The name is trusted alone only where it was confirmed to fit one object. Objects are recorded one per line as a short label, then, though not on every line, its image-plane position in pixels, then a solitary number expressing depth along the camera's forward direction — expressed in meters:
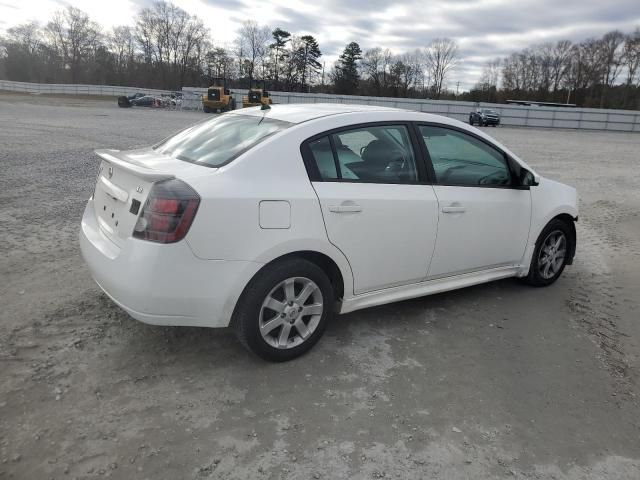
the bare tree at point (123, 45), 97.69
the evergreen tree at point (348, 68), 87.88
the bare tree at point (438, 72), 98.06
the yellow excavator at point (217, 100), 40.03
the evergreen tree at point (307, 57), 88.56
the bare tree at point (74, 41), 97.69
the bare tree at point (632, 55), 82.56
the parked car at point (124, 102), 46.62
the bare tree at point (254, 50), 92.11
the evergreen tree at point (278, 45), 90.00
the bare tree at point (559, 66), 88.56
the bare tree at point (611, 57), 84.56
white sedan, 2.93
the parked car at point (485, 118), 42.75
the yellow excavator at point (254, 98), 36.41
